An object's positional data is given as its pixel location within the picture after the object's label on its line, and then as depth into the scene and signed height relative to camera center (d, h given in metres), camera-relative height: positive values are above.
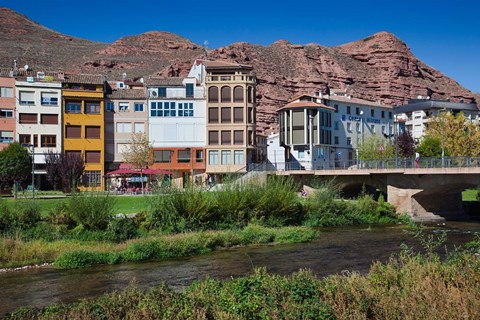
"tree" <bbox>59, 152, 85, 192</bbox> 58.31 +0.02
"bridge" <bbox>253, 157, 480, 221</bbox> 40.31 -1.15
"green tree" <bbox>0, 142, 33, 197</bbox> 55.09 +0.57
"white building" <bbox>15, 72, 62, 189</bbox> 63.88 +6.18
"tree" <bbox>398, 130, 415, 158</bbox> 79.50 +3.04
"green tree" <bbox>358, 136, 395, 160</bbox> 72.31 +2.42
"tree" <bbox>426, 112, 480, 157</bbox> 68.50 +4.06
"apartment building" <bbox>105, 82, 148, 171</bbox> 68.12 +5.86
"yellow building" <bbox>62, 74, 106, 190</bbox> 65.44 +5.44
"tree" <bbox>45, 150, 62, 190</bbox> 59.00 +0.03
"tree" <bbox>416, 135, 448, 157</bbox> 69.65 +2.39
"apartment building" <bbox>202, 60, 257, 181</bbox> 65.25 +5.88
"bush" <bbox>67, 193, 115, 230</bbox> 31.22 -2.39
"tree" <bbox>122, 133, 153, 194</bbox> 60.31 +1.73
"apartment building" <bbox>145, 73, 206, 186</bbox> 67.81 +4.68
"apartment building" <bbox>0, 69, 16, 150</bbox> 63.47 +6.84
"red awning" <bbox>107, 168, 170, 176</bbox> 56.62 -0.26
